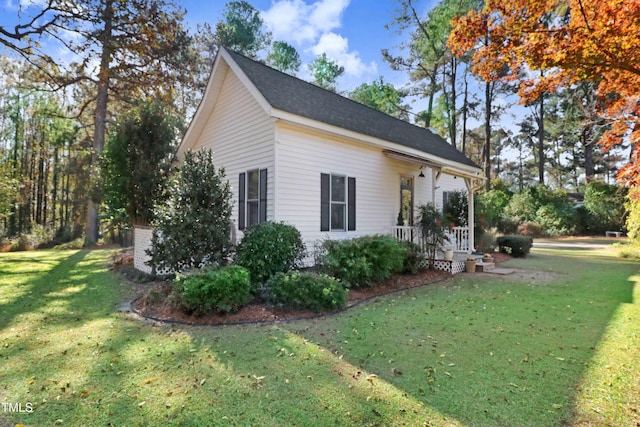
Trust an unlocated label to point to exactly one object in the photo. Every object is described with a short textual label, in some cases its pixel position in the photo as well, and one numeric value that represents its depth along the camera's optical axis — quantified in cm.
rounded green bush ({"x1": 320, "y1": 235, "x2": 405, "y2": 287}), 667
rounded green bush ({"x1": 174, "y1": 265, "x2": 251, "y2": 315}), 488
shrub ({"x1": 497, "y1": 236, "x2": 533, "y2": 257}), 1295
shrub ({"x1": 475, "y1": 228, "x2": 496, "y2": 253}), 1303
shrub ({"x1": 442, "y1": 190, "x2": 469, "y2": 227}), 1288
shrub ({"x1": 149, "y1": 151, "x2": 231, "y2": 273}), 597
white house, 795
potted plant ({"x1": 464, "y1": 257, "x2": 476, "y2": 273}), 971
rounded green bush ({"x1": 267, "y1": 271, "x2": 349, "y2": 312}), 538
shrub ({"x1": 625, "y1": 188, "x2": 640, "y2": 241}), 1184
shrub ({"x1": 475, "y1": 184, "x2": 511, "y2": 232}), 1316
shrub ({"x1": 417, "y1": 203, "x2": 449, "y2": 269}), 905
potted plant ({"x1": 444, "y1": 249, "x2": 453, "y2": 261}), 924
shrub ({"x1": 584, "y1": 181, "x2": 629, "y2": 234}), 2205
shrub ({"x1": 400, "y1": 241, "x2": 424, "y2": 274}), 859
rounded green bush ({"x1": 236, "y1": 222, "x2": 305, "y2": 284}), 618
